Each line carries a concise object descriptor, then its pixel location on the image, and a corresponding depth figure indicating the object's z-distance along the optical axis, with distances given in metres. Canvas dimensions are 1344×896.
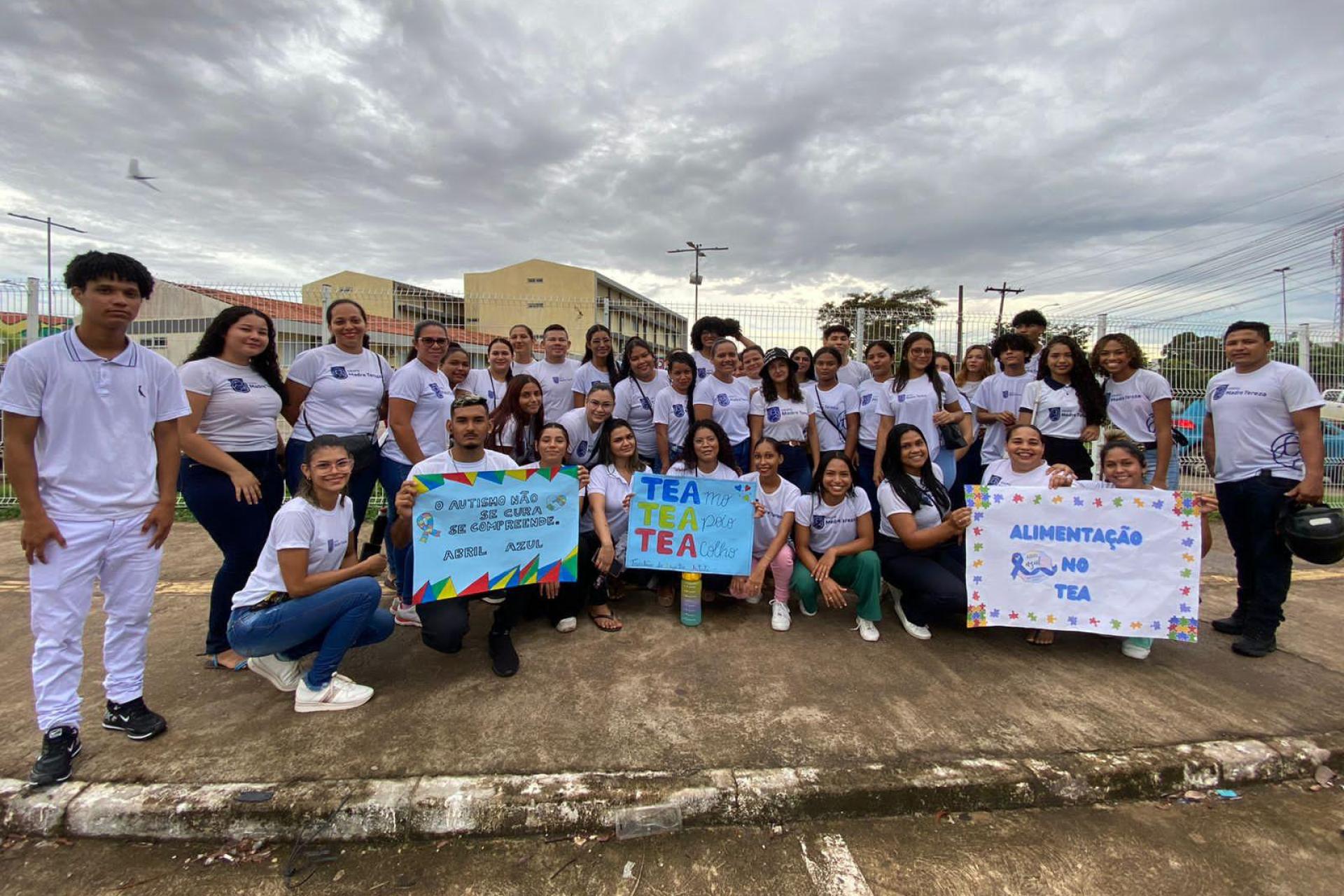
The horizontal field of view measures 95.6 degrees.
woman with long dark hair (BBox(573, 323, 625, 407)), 5.14
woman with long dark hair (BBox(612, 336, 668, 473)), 4.88
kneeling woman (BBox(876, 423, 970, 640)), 3.72
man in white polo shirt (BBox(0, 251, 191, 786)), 2.30
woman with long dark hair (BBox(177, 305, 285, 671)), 3.05
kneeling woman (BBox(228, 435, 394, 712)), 2.76
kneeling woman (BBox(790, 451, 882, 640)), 3.80
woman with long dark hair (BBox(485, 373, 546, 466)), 4.34
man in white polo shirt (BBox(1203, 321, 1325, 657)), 3.40
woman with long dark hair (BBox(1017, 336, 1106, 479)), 4.21
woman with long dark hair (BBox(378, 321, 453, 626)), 3.80
